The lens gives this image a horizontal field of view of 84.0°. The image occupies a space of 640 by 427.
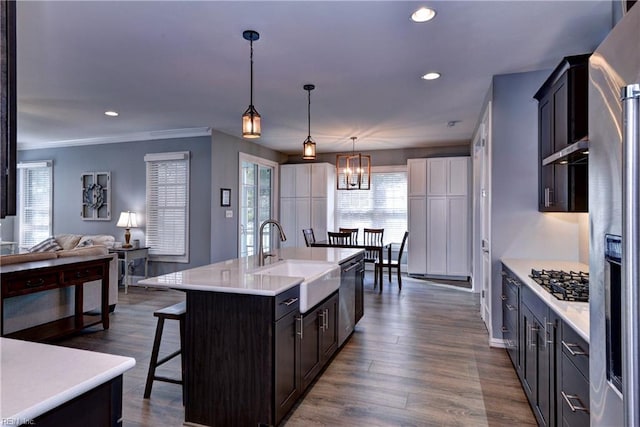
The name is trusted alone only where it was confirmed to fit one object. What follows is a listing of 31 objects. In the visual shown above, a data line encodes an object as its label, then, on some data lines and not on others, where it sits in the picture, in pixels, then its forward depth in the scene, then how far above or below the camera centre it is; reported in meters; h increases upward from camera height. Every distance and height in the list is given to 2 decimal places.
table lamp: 5.98 -0.09
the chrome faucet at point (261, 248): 2.76 -0.24
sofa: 3.45 -0.90
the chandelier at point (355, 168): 5.93 +0.86
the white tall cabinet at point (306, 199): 7.56 +0.41
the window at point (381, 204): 7.65 +0.32
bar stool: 2.34 -0.80
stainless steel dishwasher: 3.26 -0.78
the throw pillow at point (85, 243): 5.85 -0.42
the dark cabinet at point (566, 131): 2.34 +0.63
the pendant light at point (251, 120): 2.65 +0.73
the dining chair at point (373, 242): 6.17 -0.47
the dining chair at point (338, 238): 6.19 -0.36
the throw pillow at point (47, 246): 5.48 -0.46
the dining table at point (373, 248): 5.81 -0.49
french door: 6.76 +0.39
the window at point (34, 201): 7.10 +0.33
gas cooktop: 1.84 -0.38
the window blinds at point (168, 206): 5.98 +0.20
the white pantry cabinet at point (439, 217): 6.64 +0.04
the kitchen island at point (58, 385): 0.75 -0.39
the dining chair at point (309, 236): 6.14 -0.32
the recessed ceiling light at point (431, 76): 3.44 +1.40
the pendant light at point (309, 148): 3.71 +0.74
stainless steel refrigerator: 0.81 -0.01
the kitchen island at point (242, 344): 2.00 -0.74
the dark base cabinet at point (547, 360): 1.45 -0.73
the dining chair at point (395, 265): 5.91 -0.80
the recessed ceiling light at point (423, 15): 2.33 +1.37
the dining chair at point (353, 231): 6.99 -0.25
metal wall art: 6.57 +0.40
